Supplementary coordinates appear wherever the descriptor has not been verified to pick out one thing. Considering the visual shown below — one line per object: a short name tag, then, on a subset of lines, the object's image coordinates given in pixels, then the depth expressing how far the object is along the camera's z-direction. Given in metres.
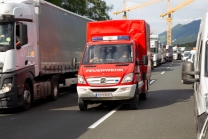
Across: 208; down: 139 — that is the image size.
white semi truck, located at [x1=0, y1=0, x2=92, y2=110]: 12.37
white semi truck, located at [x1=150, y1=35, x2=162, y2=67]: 50.81
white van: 6.34
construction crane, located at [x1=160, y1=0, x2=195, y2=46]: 132.50
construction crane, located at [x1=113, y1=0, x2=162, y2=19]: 122.31
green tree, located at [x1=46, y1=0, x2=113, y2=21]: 48.44
